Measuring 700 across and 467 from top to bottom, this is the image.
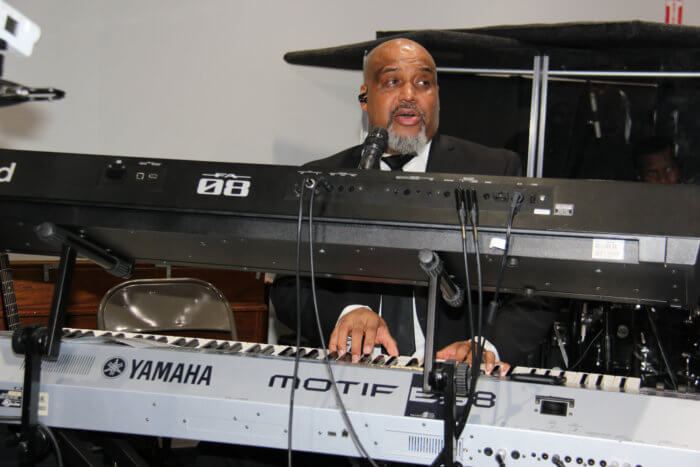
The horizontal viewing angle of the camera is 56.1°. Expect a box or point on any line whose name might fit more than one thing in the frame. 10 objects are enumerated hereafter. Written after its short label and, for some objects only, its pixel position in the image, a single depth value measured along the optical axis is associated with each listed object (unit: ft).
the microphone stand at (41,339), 4.63
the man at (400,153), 6.95
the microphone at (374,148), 4.79
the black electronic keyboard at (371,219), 4.04
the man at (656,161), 12.09
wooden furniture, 11.14
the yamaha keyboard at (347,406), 4.04
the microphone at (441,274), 4.20
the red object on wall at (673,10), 14.58
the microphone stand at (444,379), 3.91
